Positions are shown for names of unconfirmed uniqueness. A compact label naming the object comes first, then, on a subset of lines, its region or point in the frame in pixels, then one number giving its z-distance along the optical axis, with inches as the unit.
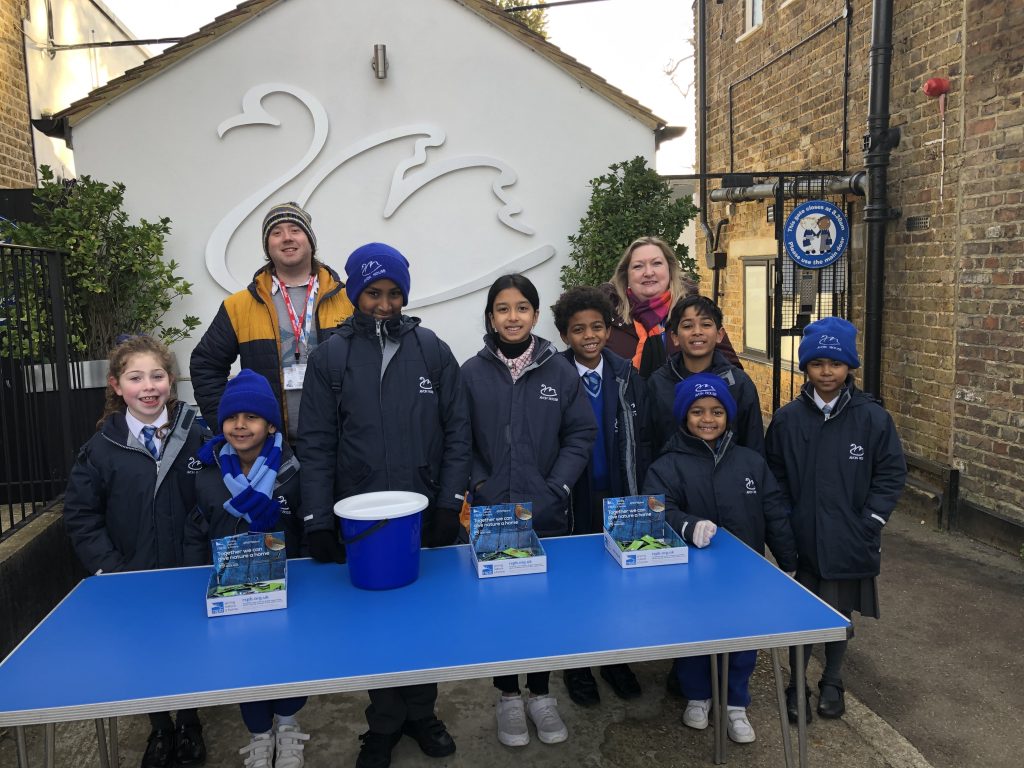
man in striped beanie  135.6
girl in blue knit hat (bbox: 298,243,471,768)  107.7
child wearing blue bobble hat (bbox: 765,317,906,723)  123.2
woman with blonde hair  145.9
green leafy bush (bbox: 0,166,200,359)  206.1
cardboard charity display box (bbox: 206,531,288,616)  85.4
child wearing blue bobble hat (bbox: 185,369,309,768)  105.7
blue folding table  71.7
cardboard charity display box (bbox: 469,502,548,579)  95.7
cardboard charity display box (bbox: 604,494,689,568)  100.8
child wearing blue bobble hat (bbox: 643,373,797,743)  117.2
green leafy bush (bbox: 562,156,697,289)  230.5
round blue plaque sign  260.1
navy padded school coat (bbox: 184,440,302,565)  108.5
